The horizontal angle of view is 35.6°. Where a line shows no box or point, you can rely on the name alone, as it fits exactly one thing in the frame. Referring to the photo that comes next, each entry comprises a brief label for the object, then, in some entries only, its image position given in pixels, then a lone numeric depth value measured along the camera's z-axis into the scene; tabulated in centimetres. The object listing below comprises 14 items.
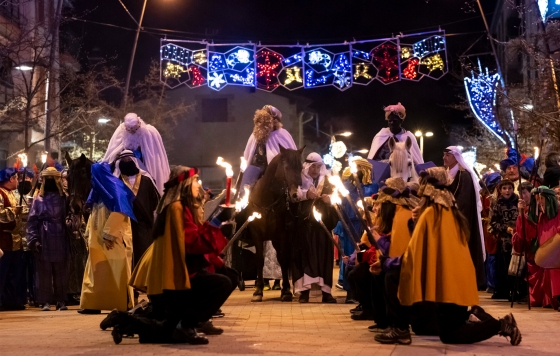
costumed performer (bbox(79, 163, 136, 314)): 1123
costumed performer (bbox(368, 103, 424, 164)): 1493
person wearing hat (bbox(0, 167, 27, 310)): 1404
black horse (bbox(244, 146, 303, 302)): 1406
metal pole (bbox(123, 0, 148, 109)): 2744
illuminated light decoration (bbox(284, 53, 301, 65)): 2434
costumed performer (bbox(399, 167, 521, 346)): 845
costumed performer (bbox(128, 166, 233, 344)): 867
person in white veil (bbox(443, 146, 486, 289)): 1193
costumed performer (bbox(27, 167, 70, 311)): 1391
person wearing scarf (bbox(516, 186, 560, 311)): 1252
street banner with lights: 2377
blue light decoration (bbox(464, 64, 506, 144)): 2912
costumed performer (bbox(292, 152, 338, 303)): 1441
